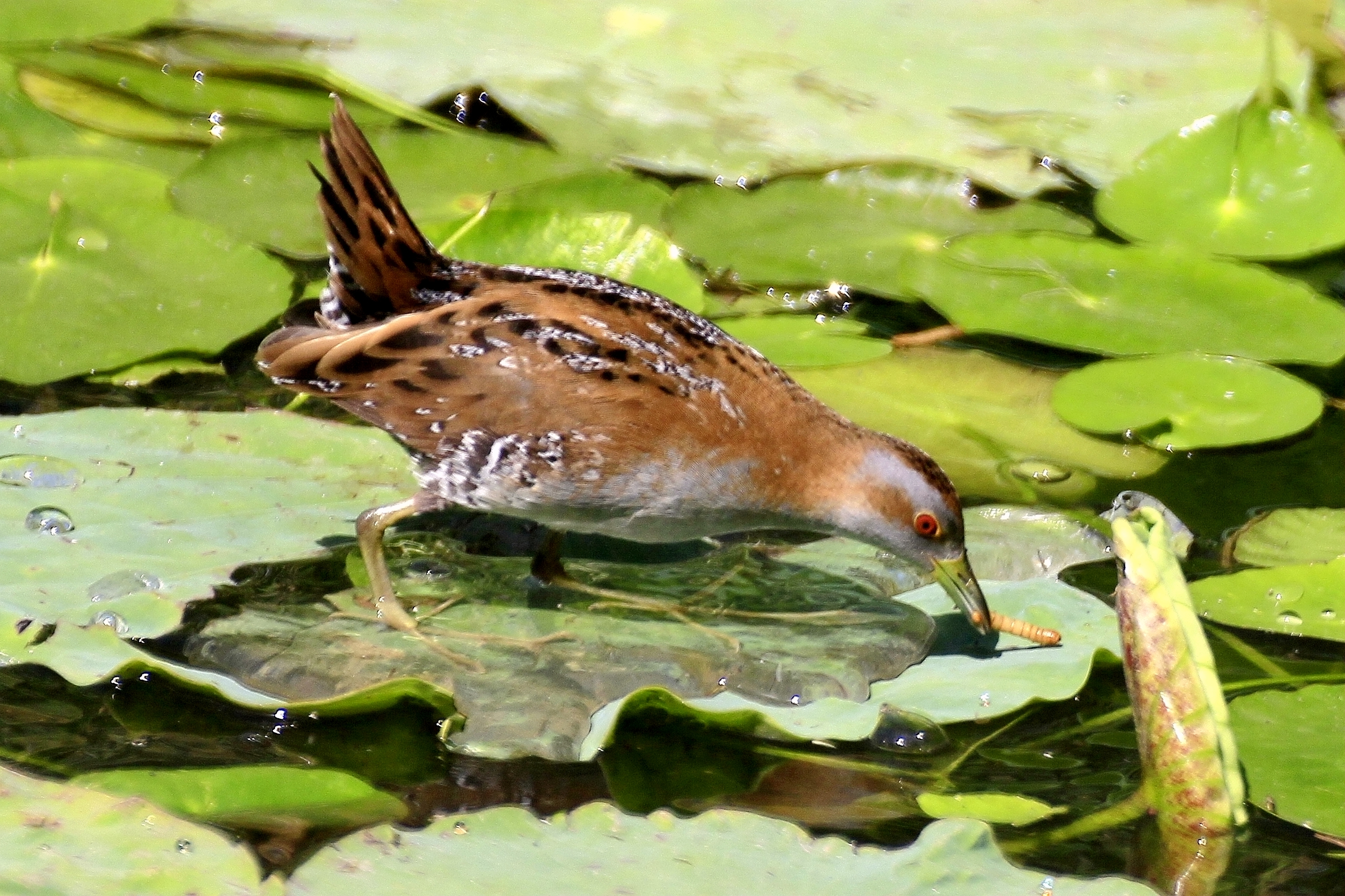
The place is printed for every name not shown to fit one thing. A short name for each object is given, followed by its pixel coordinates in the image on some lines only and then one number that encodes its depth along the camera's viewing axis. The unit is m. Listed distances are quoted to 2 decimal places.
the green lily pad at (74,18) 11.40
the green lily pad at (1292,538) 7.84
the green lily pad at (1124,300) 9.27
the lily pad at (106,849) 4.83
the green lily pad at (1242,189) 10.29
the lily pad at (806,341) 9.15
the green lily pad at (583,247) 9.51
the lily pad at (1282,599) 7.21
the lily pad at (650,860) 5.01
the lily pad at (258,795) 5.66
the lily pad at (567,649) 6.49
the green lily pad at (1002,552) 7.84
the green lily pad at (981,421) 8.65
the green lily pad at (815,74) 11.13
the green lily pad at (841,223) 9.95
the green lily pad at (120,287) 8.58
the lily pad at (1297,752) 6.13
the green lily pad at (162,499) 6.69
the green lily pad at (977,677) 6.30
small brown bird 7.26
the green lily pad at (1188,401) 8.63
